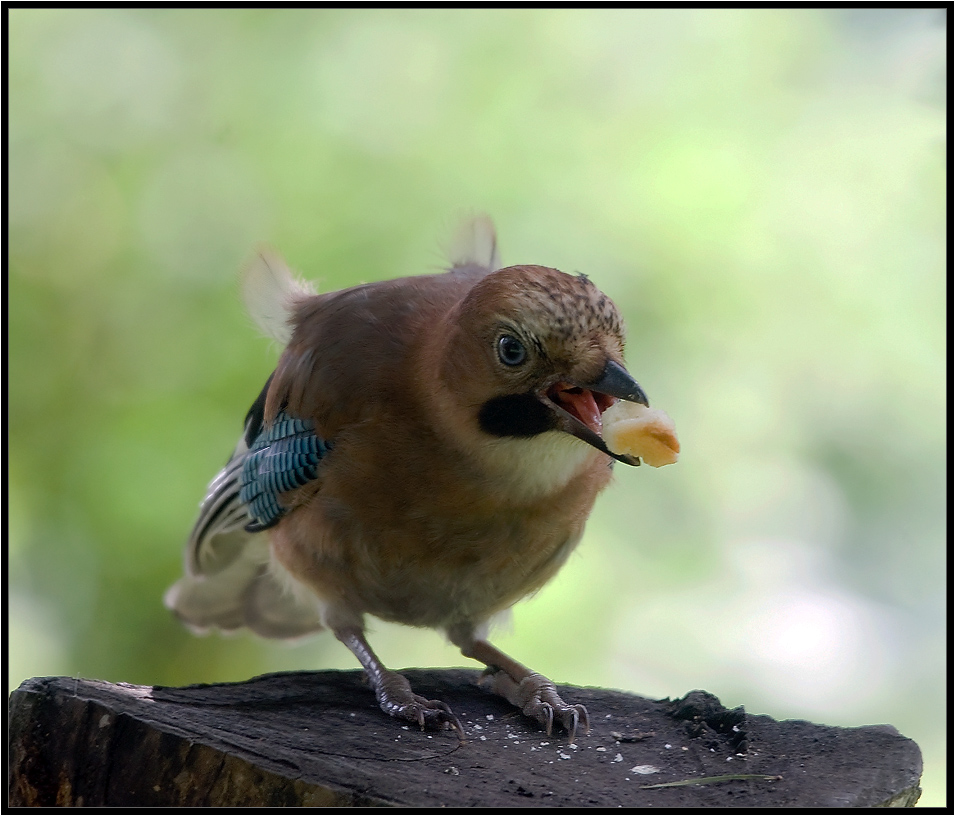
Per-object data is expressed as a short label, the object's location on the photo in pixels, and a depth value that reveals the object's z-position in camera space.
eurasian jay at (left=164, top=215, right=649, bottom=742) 5.35
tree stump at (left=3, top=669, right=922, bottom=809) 4.84
